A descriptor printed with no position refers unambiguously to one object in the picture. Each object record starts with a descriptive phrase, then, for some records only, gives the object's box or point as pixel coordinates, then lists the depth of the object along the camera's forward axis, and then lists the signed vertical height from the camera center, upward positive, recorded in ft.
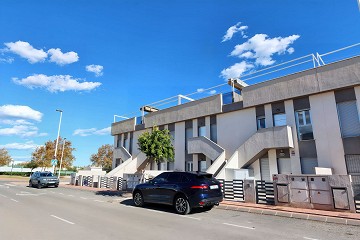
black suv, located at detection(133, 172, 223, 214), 31.32 -2.32
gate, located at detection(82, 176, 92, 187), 83.97 -2.80
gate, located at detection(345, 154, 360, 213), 45.62 +1.89
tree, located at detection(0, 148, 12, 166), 228.02 +14.50
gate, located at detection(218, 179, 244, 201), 42.73 -2.74
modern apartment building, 48.06 +11.79
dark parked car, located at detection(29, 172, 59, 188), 76.64 -2.36
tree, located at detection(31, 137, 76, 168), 169.58 +13.65
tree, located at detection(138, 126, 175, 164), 55.77 +6.73
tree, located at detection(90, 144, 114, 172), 225.35 +15.51
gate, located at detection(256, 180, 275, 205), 38.70 -2.95
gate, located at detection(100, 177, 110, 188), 75.31 -2.82
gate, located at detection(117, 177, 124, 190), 68.18 -2.79
